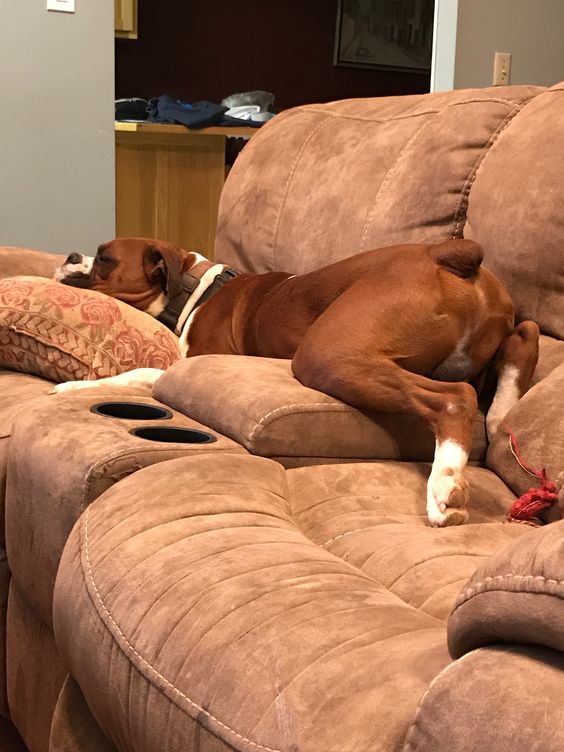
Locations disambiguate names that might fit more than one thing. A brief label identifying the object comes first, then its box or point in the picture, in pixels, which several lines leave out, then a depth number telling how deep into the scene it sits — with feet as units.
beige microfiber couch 3.27
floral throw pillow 8.84
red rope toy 6.23
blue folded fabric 19.27
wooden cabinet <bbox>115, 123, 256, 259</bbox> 19.30
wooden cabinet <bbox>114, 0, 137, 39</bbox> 19.15
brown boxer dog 6.78
